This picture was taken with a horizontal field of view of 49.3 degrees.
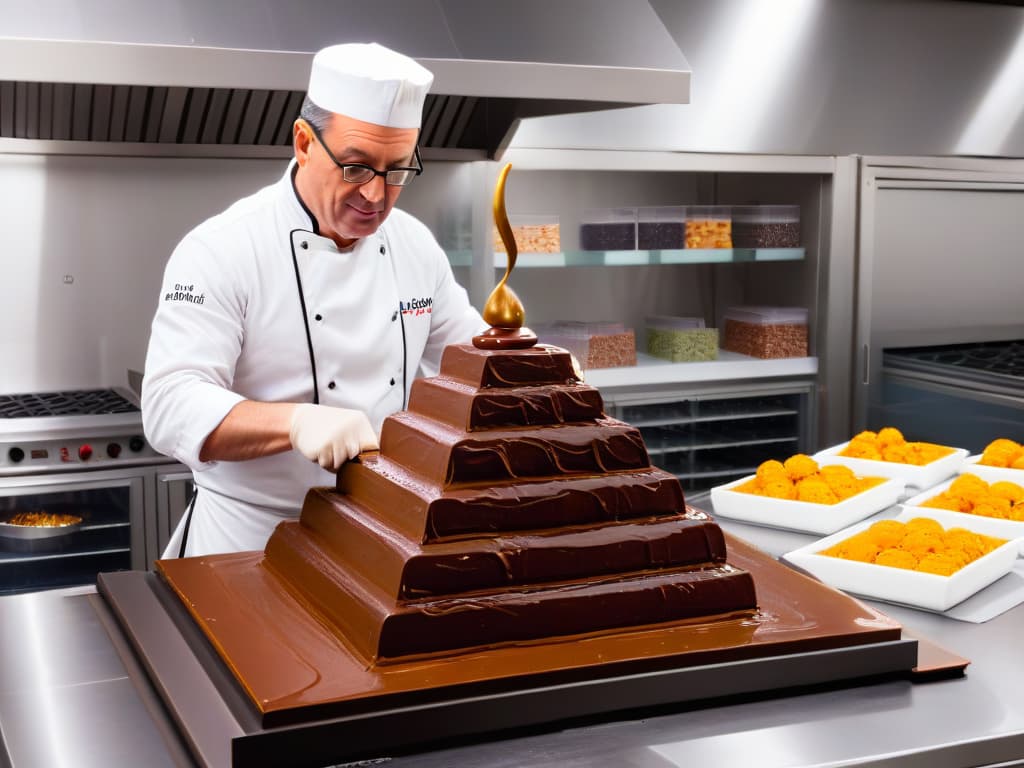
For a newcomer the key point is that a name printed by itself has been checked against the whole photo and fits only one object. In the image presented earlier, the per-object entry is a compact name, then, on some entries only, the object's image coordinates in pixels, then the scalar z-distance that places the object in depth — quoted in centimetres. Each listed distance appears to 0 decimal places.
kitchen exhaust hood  248
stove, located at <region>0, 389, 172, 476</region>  294
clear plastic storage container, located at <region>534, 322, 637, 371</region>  380
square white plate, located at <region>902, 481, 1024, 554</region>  190
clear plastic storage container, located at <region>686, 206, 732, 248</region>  393
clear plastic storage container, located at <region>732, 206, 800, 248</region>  407
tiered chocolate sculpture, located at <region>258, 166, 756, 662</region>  119
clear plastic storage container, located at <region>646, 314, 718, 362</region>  401
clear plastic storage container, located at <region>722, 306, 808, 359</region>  410
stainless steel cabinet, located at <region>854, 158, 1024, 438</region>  414
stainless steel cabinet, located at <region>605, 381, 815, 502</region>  393
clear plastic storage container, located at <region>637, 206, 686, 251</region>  384
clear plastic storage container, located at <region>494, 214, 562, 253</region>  364
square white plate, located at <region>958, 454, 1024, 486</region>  225
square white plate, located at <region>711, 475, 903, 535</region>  199
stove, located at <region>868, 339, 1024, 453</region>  383
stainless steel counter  111
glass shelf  363
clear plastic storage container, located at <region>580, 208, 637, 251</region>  383
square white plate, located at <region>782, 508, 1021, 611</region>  160
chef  179
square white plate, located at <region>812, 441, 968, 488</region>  227
